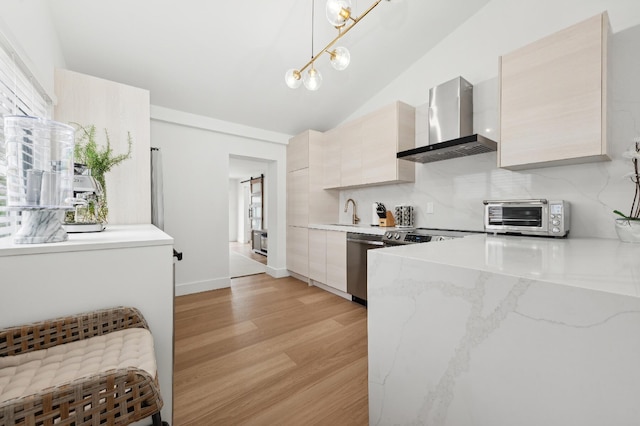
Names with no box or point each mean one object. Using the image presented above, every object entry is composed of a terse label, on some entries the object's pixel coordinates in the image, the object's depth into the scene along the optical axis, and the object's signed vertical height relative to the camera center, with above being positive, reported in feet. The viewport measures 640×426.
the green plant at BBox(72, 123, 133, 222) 5.77 +1.09
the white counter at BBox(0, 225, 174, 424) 2.71 -0.83
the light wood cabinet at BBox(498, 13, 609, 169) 5.15 +2.51
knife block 10.07 -0.39
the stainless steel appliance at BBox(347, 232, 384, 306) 9.09 -1.88
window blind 4.27 +2.20
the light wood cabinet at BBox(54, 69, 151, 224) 6.64 +2.43
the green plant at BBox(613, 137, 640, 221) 4.94 +0.76
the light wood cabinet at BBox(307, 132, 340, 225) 12.43 +1.21
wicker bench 1.91 -1.47
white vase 4.83 -0.34
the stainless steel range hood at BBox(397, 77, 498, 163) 7.70 +2.84
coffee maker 4.86 +0.19
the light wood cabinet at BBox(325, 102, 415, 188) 9.37 +2.59
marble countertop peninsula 1.93 -1.18
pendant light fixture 5.20 +3.81
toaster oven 5.77 -0.12
